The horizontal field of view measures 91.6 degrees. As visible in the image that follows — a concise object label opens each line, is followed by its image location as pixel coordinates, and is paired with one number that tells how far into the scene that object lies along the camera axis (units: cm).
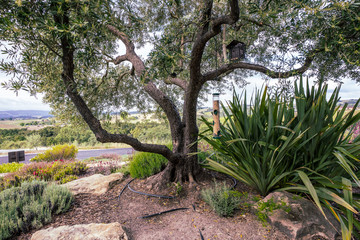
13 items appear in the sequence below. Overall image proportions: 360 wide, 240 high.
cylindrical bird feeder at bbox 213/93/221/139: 256
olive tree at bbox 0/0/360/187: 191
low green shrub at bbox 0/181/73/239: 236
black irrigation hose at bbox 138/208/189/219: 263
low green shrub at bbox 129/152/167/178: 401
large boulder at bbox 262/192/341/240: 210
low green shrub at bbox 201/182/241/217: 244
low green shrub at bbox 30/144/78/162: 707
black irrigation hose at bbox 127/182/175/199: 306
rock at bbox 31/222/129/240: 202
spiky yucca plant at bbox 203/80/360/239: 239
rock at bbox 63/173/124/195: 367
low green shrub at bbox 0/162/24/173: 620
